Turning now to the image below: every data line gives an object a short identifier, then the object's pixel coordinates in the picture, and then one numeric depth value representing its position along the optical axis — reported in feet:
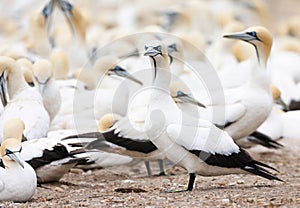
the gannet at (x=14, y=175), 47.96
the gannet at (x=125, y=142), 58.75
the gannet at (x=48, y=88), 68.03
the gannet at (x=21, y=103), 60.90
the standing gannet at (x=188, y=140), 49.39
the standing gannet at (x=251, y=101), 63.16
